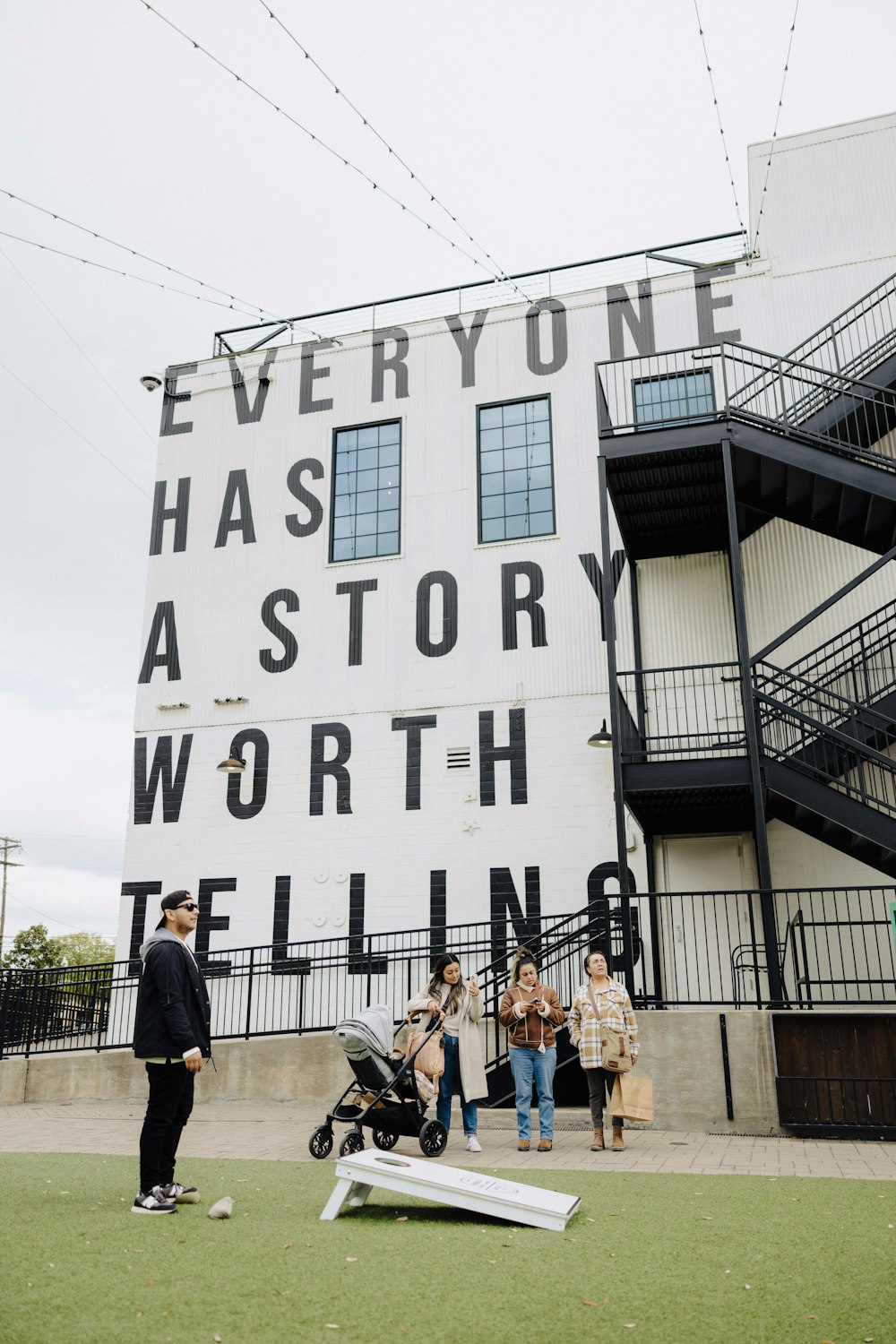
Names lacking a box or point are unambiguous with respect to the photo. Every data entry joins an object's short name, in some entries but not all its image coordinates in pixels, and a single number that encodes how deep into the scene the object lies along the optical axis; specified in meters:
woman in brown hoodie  8.24
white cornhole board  4.96
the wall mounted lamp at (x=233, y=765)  15.83
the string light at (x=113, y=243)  11.37
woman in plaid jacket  8.26
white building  14.24
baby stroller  7.55
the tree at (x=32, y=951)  39.59
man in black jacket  5.43
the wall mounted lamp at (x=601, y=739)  13.98
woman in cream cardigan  8.22
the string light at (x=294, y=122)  9.96
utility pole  45.38
